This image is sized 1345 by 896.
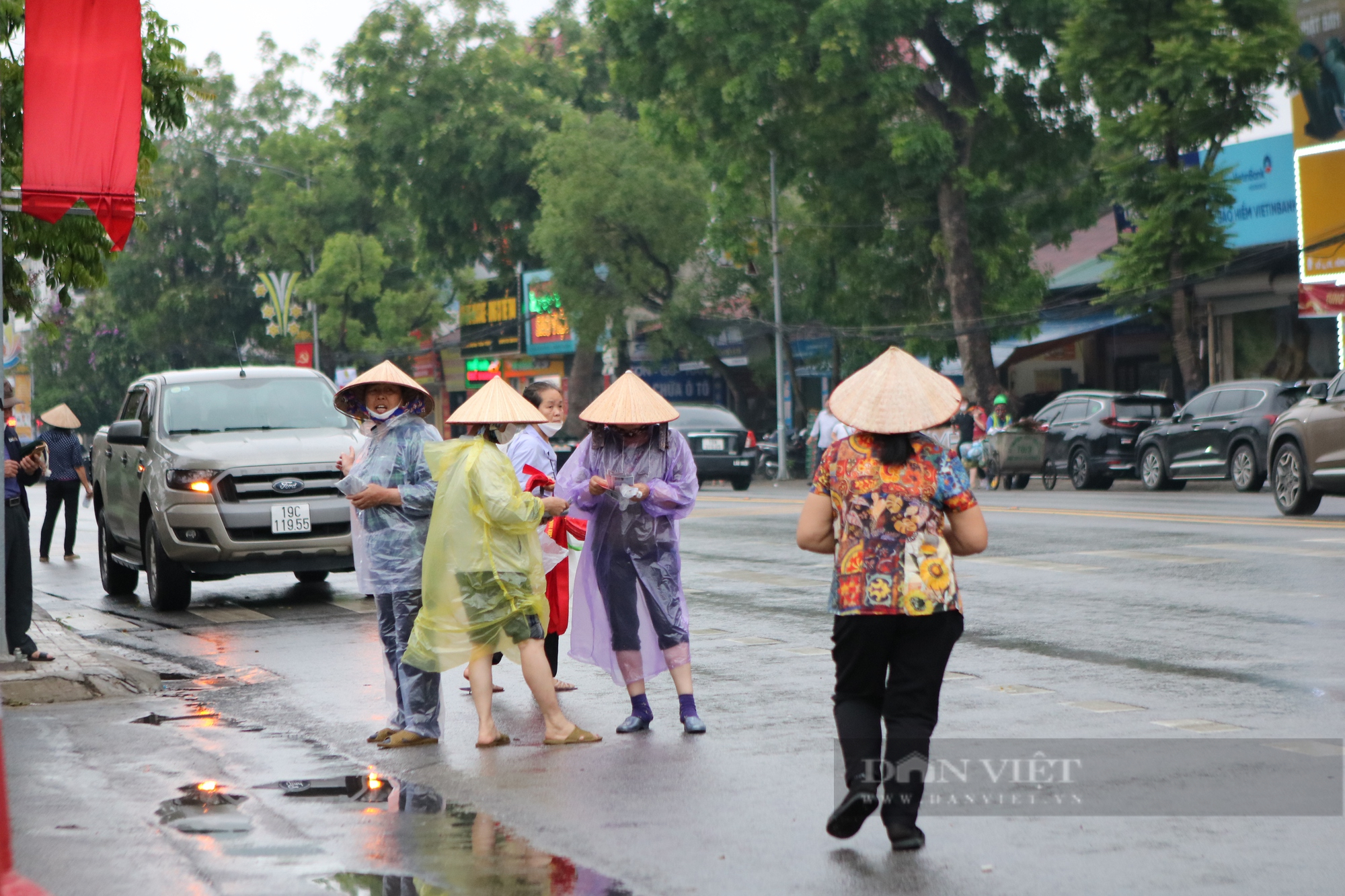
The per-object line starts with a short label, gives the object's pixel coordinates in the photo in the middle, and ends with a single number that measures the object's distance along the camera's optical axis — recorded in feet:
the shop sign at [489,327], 194.18
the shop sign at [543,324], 181.16
